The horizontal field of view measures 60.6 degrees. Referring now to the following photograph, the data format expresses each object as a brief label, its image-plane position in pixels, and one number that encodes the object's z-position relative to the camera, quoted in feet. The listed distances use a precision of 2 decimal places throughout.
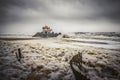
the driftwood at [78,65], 13.00
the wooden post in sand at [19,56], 17.07
